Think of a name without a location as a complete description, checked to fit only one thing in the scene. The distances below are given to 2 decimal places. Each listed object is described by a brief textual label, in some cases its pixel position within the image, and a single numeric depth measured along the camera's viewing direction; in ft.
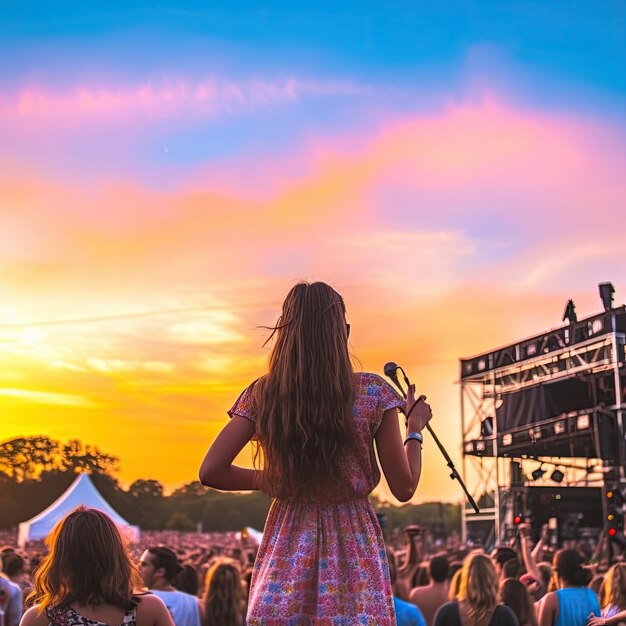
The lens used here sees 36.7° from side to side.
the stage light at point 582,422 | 74.33
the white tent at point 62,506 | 62.39
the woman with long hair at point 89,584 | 10.77
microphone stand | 9.78
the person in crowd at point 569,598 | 22.24
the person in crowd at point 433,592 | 24.29
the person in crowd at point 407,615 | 19.85
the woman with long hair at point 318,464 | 8.54
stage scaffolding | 73.20
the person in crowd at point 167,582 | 20.97
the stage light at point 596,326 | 74.69
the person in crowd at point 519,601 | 21.95
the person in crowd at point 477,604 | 20.68
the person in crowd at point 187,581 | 23.29
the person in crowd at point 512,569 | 25.53
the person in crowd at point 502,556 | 27.54
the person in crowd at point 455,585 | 22.14
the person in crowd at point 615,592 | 22.94
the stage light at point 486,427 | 90.02
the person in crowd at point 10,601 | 25.67
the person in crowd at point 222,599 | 21.85
